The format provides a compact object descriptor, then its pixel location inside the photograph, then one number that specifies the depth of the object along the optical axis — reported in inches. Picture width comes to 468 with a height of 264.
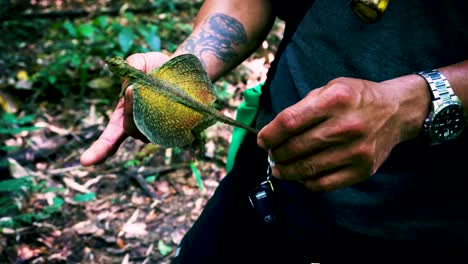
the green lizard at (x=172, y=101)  42.1
